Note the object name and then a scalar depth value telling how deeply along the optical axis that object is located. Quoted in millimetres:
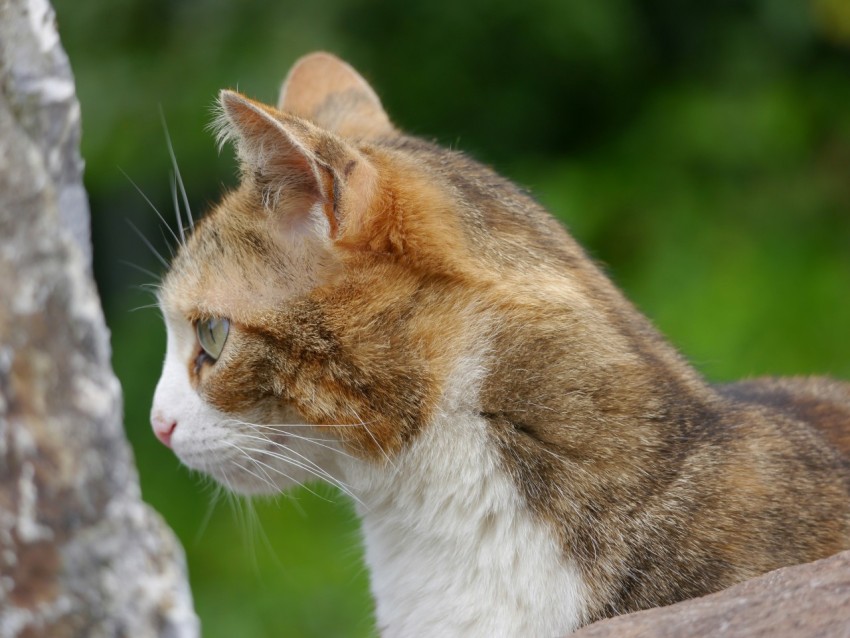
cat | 2290
